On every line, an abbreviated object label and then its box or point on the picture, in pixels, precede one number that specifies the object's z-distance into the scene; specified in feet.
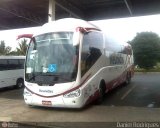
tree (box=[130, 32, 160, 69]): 67.02
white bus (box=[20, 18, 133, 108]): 16.88
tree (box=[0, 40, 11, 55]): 87.42
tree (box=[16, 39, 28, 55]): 84.42
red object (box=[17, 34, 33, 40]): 19.43
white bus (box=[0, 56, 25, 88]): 30.08
